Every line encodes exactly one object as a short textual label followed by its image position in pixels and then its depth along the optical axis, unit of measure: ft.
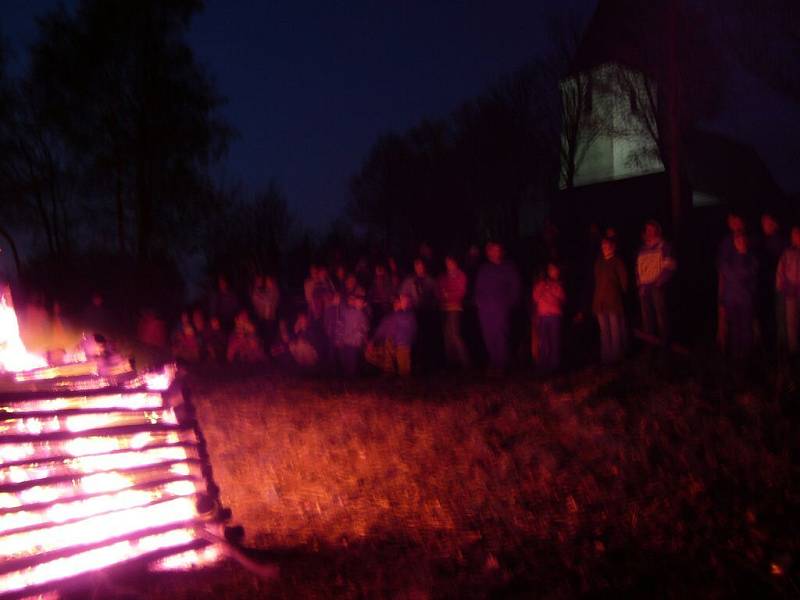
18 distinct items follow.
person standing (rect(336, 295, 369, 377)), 42.91
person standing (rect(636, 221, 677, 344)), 35.86
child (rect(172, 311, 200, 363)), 53.72
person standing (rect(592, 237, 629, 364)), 35.78
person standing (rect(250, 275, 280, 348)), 52.95
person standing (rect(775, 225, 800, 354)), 31.22
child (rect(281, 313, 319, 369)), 46.88
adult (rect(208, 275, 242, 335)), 55.01
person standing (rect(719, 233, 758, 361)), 32.78
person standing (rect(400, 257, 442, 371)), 43.55
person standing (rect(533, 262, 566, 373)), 36.86
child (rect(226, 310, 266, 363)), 50.42
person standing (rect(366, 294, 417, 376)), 40.63
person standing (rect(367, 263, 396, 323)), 45.43
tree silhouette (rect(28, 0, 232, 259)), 78.89
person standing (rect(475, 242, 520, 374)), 38.58
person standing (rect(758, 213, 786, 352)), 32.37
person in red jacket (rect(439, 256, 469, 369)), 40.81
